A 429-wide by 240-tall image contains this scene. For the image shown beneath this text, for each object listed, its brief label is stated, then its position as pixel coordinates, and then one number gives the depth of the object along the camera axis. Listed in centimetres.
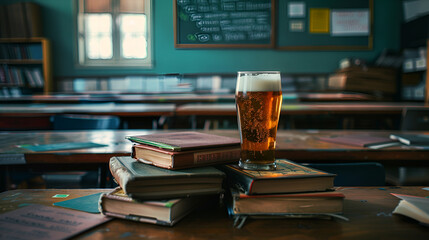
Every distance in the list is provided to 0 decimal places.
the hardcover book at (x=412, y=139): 122
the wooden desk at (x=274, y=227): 49
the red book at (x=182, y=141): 59
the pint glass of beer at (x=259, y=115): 63
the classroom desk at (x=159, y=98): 360
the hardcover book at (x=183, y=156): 58
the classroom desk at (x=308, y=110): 246
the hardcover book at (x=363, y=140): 120
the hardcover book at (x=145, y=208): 51
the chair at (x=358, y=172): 90
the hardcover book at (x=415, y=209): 51
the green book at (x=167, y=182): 52
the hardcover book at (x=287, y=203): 54
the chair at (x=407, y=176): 144
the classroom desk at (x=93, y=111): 247
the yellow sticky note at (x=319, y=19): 478
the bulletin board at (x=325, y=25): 486
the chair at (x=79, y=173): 158
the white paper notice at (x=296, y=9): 472
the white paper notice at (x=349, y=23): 520
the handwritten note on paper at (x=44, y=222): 48
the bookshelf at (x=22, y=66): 564
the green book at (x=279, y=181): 54
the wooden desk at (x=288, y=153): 107
